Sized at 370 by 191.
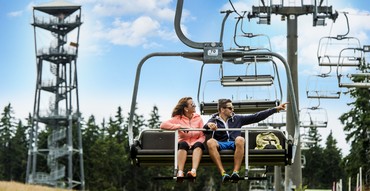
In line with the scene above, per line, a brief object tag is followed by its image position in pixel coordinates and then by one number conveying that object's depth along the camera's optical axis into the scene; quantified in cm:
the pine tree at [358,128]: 5547
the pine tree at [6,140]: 9631
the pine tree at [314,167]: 11419
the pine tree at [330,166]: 11500
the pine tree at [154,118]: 9696
